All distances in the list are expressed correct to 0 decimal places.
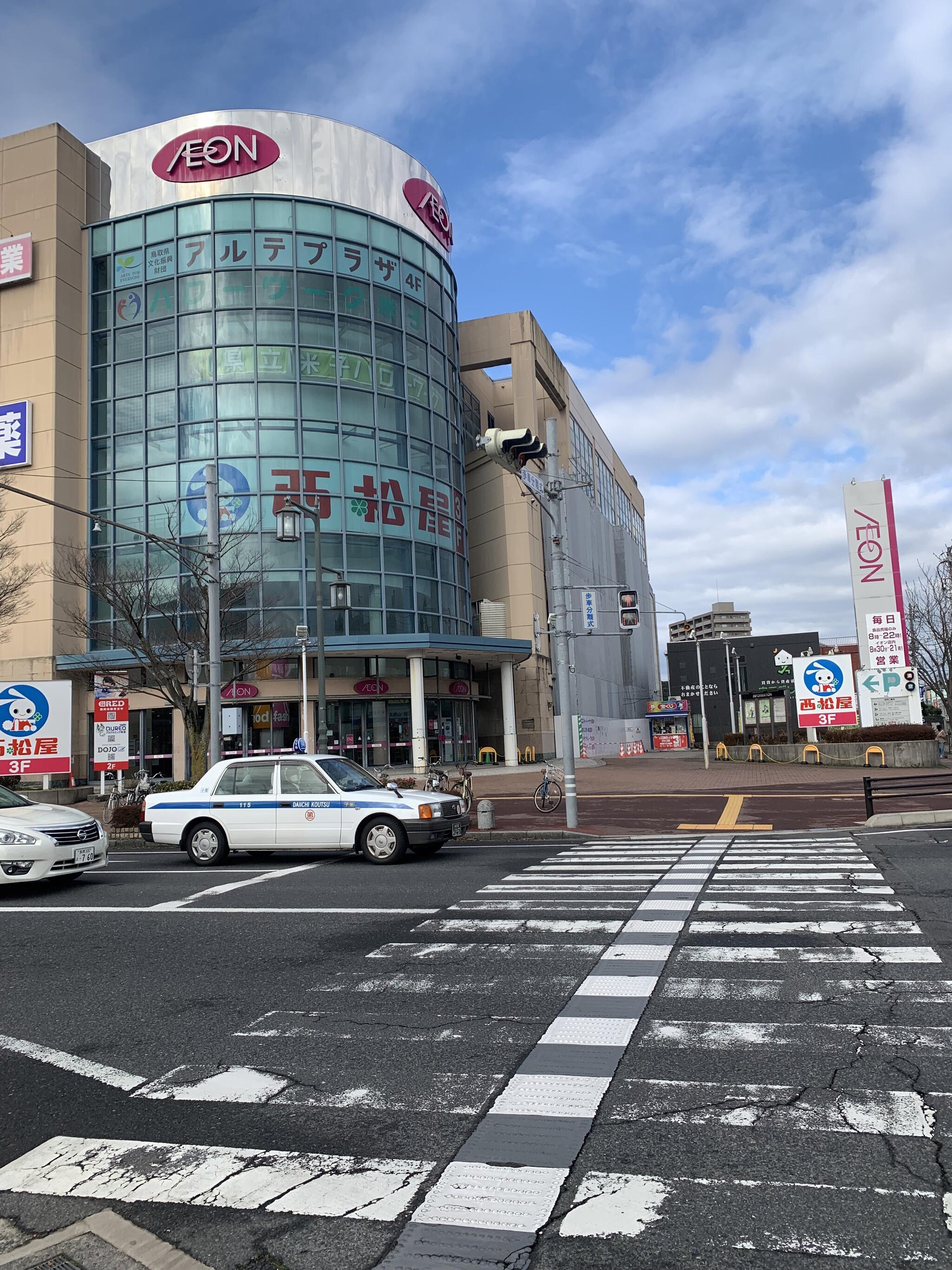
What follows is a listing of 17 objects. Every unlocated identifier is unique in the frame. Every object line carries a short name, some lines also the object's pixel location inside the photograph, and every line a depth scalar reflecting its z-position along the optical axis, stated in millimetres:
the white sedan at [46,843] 11828
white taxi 13938
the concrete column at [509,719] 42969
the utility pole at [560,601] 18812
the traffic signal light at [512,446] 14211
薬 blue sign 40531
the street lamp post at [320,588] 23188
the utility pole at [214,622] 21328
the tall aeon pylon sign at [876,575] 38625
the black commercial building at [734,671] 116438
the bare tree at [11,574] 31438
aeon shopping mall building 39406
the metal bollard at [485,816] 18438
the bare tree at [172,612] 26484
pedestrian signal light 19844
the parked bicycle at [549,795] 22469
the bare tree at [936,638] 44688
